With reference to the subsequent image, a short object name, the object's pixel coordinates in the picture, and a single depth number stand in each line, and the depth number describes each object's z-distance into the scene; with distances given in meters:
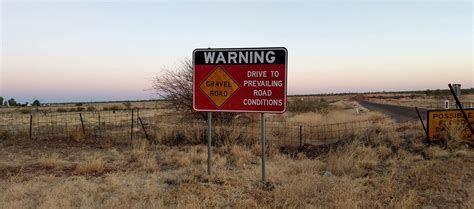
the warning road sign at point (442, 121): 11.15
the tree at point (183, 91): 15.46
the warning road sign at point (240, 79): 6.57
